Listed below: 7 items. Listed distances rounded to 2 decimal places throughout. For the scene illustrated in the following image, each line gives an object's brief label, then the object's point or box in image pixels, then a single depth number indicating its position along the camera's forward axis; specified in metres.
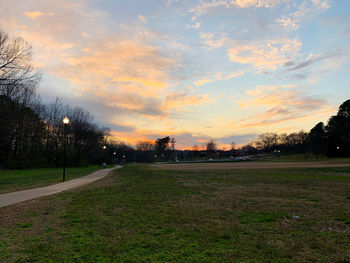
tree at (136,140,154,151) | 190.07
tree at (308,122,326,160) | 100.69
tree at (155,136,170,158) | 169.62
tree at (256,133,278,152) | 181.49
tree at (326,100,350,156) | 81.82
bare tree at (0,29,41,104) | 21.80
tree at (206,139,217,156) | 197.66
